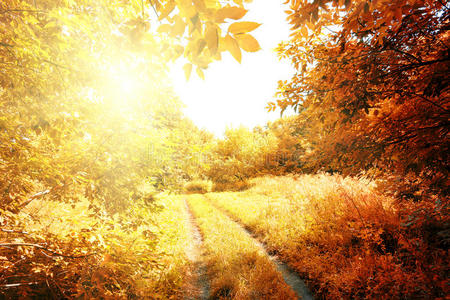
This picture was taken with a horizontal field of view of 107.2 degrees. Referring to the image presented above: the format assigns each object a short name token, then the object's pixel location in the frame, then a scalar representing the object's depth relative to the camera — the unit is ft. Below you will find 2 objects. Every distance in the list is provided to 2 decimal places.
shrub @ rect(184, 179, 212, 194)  62.75
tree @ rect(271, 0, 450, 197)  6.82
